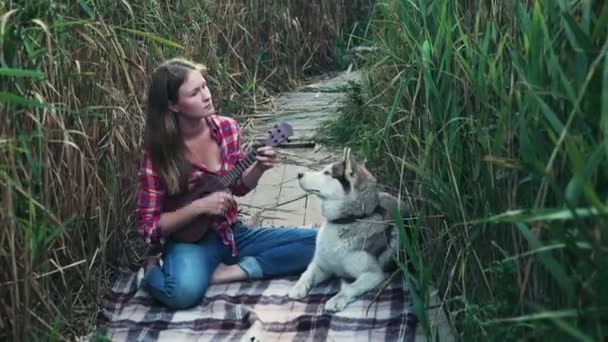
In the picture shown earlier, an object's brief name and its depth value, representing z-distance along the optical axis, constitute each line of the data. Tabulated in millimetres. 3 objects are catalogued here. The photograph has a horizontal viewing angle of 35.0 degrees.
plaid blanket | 3529
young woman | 3885
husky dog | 3803
